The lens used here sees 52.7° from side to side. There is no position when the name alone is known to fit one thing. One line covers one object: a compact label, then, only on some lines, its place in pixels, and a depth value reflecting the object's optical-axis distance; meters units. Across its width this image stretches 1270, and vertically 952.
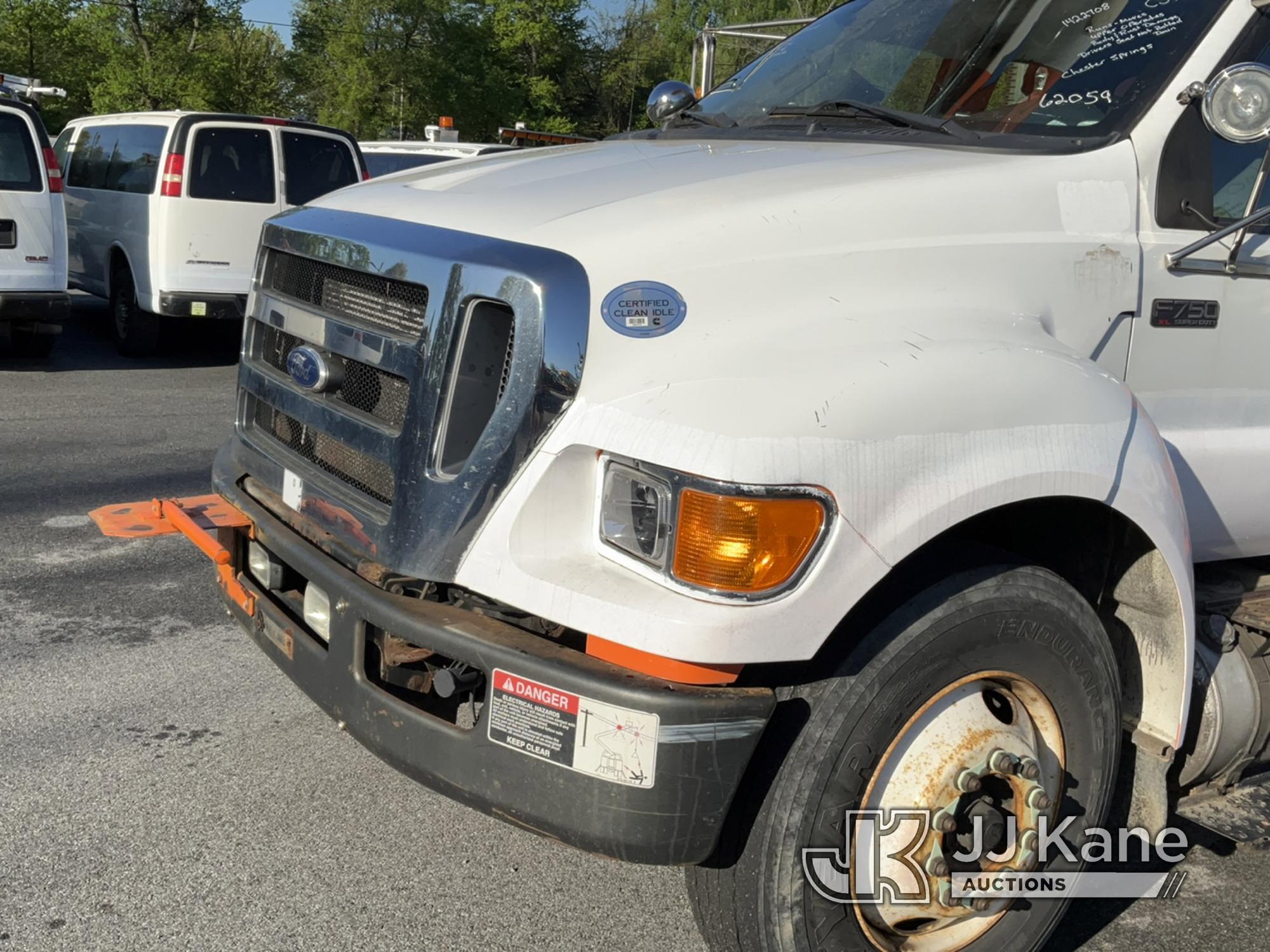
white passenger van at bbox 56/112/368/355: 11.19
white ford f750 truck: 2.37
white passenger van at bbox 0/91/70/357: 10.00
